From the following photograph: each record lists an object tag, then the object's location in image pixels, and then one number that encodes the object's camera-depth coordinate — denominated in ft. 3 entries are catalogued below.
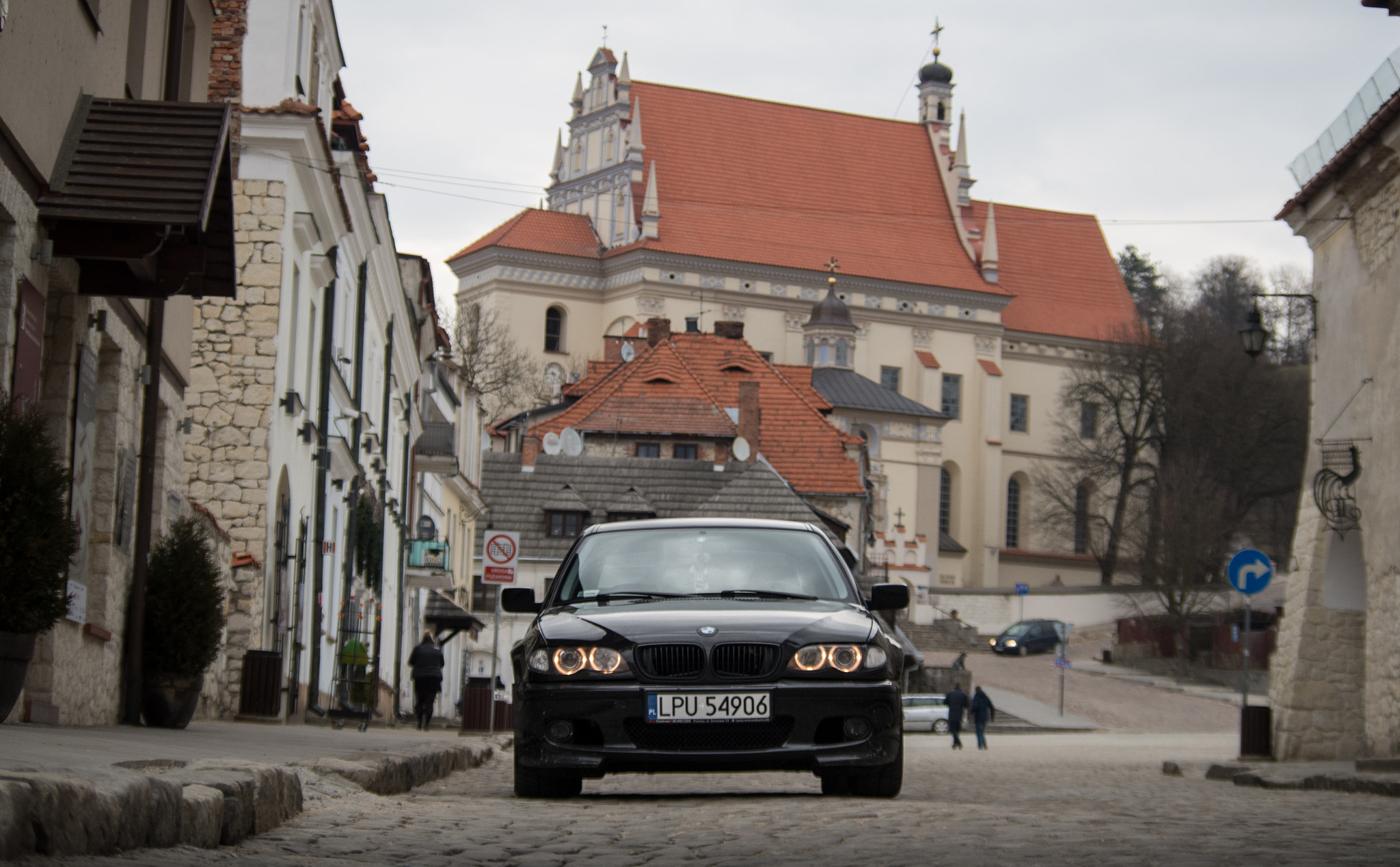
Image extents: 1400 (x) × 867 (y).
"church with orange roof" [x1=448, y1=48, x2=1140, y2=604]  306.55
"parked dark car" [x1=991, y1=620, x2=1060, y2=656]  244.42
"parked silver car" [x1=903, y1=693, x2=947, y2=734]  157.89
